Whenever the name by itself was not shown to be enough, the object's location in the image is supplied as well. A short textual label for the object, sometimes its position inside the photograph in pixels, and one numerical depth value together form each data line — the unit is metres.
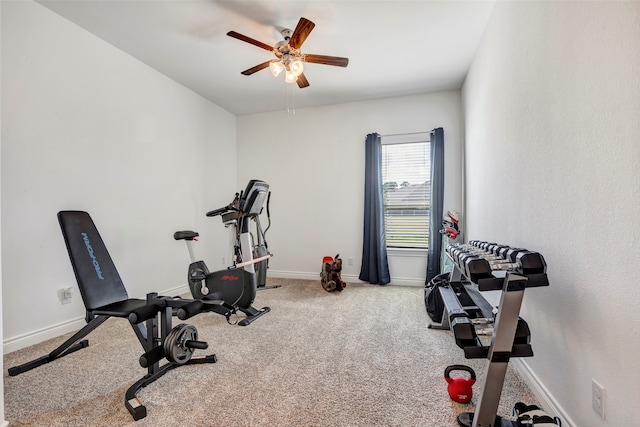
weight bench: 1.70
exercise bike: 2.78
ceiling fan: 2.44
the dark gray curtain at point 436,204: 3.90
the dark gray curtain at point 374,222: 4.12
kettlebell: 1.53
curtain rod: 4.07
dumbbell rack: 1.19
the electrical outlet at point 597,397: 1.08
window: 4.11
